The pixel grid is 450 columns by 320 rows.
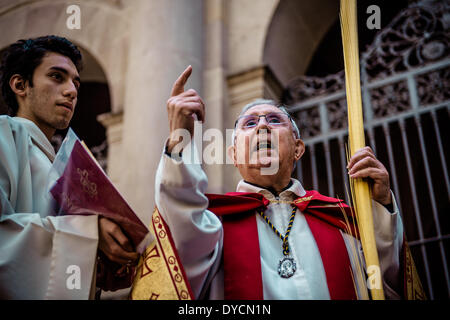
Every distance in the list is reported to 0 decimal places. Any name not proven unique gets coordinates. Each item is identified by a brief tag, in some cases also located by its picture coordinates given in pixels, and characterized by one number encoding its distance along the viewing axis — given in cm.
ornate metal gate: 465
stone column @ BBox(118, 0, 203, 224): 476
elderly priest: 191
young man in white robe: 188
